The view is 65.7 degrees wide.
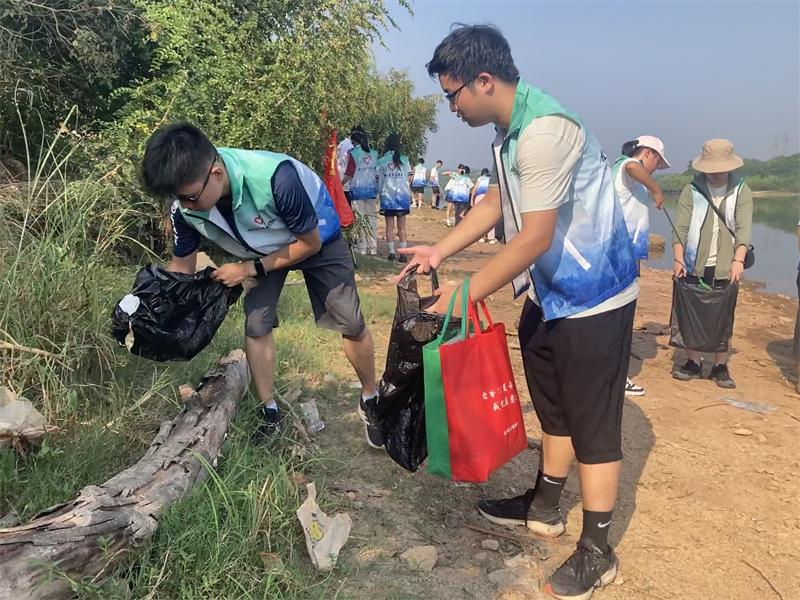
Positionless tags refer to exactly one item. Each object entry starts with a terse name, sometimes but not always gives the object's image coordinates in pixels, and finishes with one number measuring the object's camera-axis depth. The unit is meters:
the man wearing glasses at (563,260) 2.03
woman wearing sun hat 4.56
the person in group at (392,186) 9.59
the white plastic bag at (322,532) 2.29
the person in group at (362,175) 9.16
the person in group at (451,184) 15.09
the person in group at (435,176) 21.14
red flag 6.86
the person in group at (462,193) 14.95
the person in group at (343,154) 8.99
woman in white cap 4.13
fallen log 1.68
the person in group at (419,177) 19.56
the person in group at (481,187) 14.05
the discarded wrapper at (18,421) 2.34
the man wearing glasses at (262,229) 2.43
